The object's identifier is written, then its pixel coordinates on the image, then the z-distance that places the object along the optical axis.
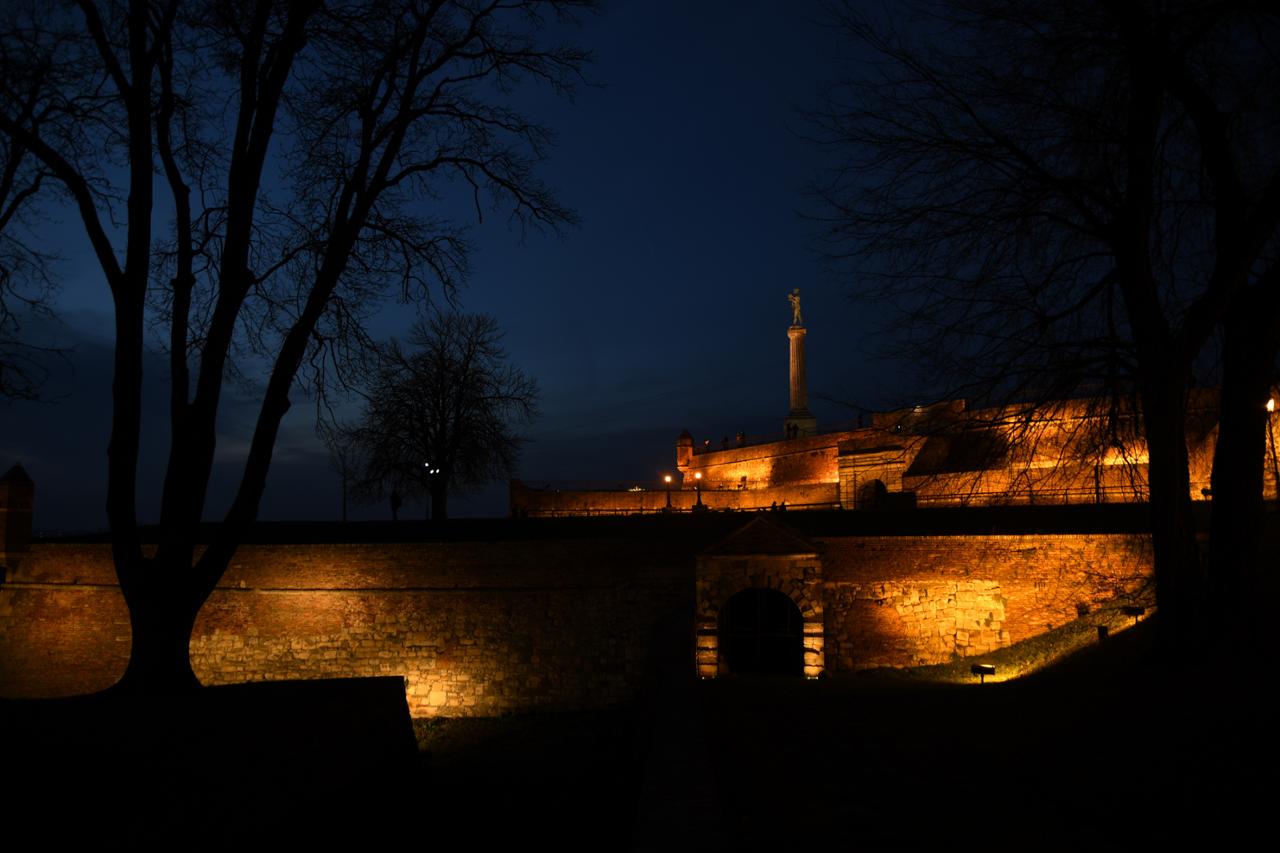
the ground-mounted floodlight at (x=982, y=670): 13.38
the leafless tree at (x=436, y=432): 31.67
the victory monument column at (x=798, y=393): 43.50
